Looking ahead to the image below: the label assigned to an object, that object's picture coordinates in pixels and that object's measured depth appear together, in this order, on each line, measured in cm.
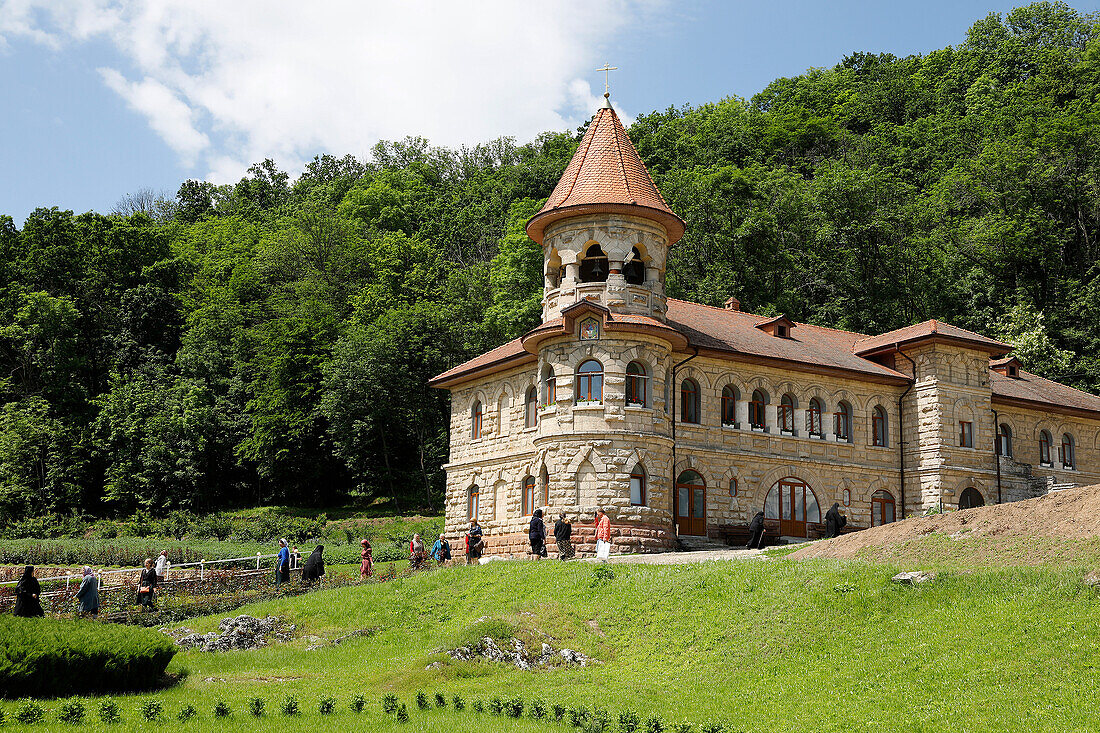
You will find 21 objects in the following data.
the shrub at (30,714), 1265
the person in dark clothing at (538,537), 2780
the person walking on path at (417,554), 3100
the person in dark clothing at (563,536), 2781
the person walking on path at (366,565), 3020
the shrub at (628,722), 1270
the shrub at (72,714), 1280
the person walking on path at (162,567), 3008
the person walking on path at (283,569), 2975
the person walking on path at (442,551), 3200
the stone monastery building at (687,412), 3092
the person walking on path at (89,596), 2444
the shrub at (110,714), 1302
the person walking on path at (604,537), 2662
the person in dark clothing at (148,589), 2661
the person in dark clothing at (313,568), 2894
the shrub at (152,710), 1328
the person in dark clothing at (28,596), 1953
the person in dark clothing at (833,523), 3070
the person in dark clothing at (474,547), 2988
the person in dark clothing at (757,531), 3003
